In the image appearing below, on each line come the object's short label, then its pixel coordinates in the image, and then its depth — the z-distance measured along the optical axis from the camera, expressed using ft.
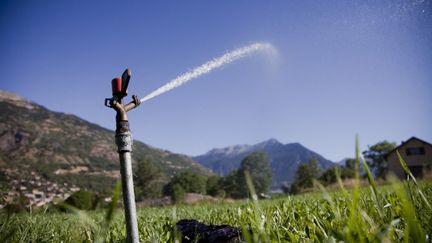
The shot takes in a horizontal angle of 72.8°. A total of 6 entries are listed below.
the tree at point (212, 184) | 305.32
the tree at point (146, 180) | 261.65
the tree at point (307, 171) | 226.99
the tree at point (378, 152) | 312.71
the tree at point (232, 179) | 310.65
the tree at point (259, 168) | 406.82
